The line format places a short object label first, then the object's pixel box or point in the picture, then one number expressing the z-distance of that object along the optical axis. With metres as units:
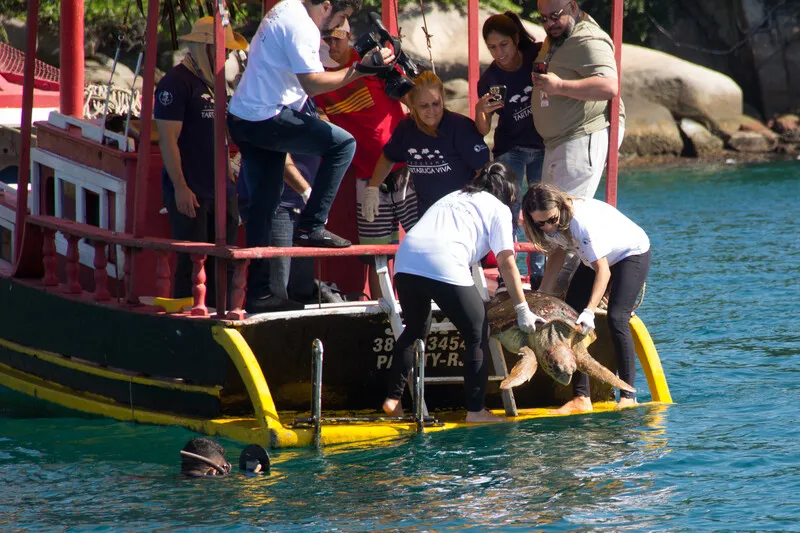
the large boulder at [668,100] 66.87
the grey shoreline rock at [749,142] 68.06
